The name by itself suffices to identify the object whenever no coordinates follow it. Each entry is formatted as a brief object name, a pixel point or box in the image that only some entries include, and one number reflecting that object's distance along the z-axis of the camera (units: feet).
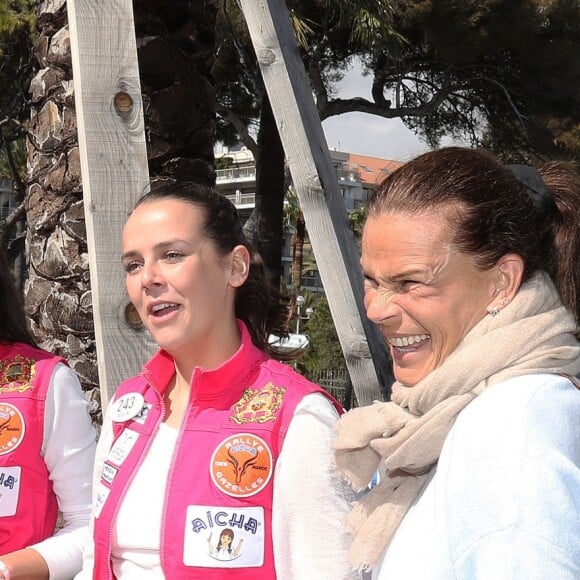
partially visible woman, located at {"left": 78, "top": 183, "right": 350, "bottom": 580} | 5.70
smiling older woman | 3.67
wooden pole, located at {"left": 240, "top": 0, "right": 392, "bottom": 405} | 8.04
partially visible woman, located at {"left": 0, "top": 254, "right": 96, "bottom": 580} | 7.24
